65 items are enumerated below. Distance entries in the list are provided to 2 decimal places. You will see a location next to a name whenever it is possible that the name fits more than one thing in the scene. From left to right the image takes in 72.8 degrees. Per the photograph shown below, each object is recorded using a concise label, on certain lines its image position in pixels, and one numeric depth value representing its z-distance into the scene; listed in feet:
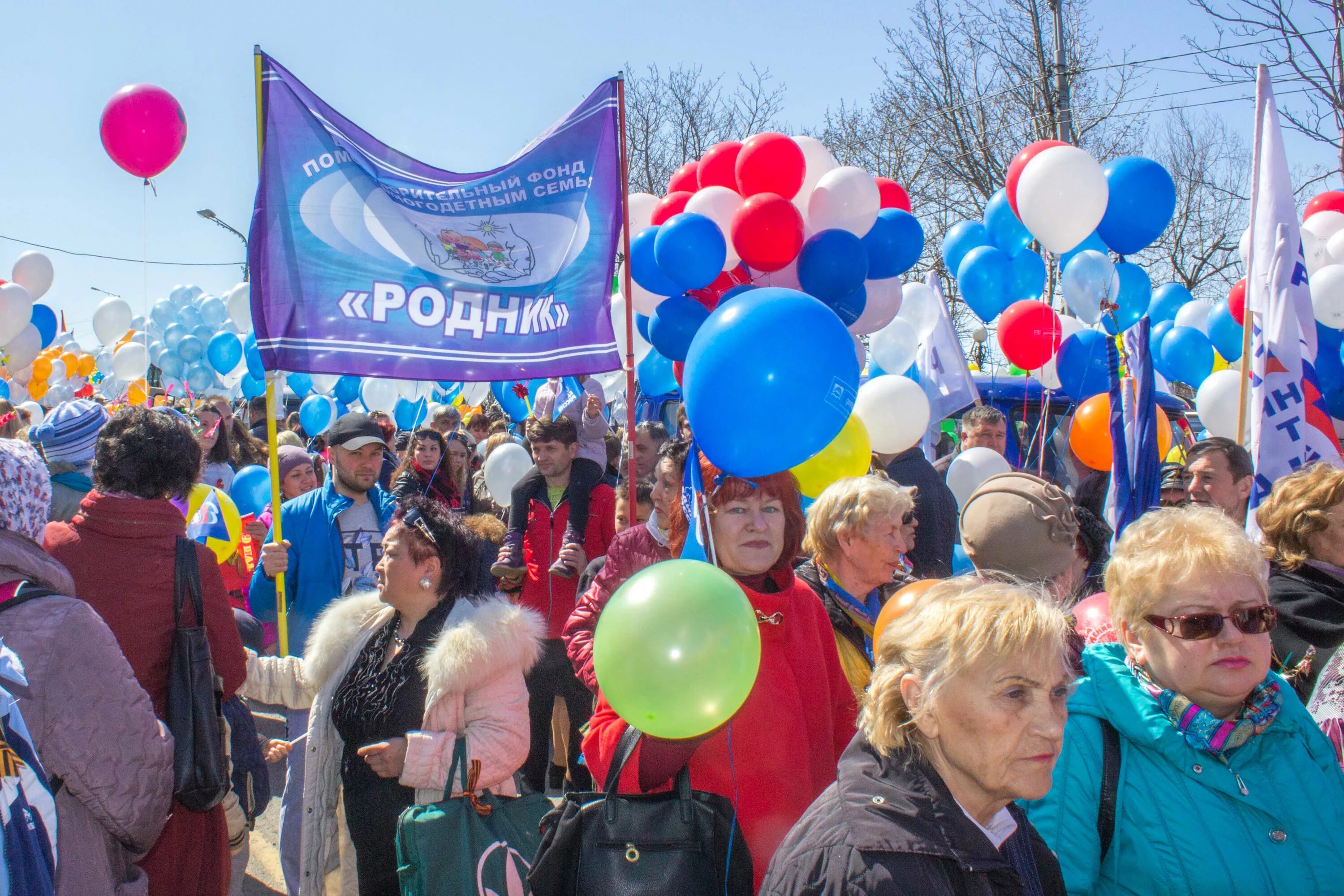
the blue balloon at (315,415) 38.63
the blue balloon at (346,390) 44.68
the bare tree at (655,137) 66.85
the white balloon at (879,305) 20.13
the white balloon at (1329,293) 19.33
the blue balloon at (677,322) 17.92
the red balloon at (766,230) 17.31
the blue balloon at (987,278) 24.25
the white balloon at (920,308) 25.58
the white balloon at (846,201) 18.37
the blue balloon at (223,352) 45.96
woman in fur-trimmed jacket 8.64
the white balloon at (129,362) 49.57
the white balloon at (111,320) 54.70
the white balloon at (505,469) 21.71
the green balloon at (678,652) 5.76
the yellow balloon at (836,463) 12.42
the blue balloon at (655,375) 24.20
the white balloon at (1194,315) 26.71
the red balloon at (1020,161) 21.15
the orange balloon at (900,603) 6.90
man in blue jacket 13.93
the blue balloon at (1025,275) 24.44
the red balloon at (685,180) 21.18
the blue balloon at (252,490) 19.72
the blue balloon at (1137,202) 20.38
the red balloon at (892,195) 21.66
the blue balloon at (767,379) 8.25
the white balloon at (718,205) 17.97
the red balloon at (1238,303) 21.33
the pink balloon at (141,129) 19.58
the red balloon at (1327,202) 22.52
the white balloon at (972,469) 18.98
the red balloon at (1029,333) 22.04
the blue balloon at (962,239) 26.18
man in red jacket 14.89
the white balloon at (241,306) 43.50
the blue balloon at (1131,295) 24.40
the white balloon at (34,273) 42.34
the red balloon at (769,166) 18.19
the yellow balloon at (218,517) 14.79
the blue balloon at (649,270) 18.33
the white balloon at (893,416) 17.90
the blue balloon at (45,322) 44.62
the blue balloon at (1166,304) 30.12
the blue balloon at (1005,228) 24.40
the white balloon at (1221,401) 20.22
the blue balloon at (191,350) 50.85
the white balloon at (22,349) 39.14
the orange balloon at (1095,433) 18.45
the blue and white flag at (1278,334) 12.92
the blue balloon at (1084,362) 23.41
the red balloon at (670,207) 19.94
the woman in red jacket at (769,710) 7.09
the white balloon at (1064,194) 19.98
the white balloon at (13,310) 35.58
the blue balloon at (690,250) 16.90
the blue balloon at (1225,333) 23.48
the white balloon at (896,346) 24.99
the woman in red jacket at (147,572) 8.42
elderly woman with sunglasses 6.05
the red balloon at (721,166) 19.45
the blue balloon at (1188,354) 25.13
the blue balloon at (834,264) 17.49
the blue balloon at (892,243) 19.45
